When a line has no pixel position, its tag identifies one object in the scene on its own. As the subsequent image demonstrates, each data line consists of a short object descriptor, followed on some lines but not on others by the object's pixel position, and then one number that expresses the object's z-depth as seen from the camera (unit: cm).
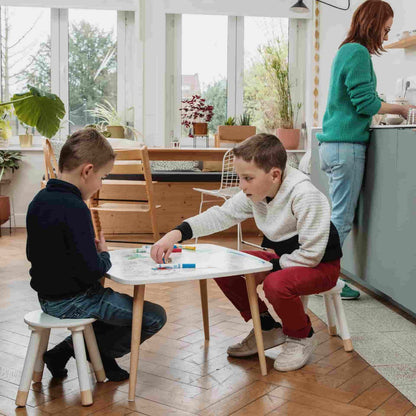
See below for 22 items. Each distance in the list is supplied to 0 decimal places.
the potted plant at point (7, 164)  590
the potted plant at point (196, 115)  582
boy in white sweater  224
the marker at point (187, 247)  244
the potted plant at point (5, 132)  648
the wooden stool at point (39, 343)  195
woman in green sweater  313
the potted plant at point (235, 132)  668
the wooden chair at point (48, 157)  461
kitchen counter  288
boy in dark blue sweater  197
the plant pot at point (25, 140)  656
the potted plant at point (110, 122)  675
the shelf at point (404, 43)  427
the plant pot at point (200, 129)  580
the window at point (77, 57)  671
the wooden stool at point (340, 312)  249
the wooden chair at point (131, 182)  447
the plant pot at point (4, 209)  581
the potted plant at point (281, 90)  698
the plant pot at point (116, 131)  674
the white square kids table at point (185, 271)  197
